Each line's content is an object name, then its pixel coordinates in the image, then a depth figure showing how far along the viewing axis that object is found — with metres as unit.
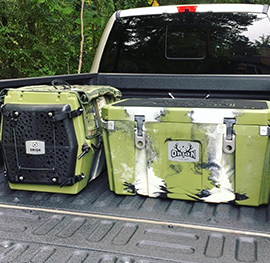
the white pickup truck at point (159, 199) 1.67
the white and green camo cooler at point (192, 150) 2.09
